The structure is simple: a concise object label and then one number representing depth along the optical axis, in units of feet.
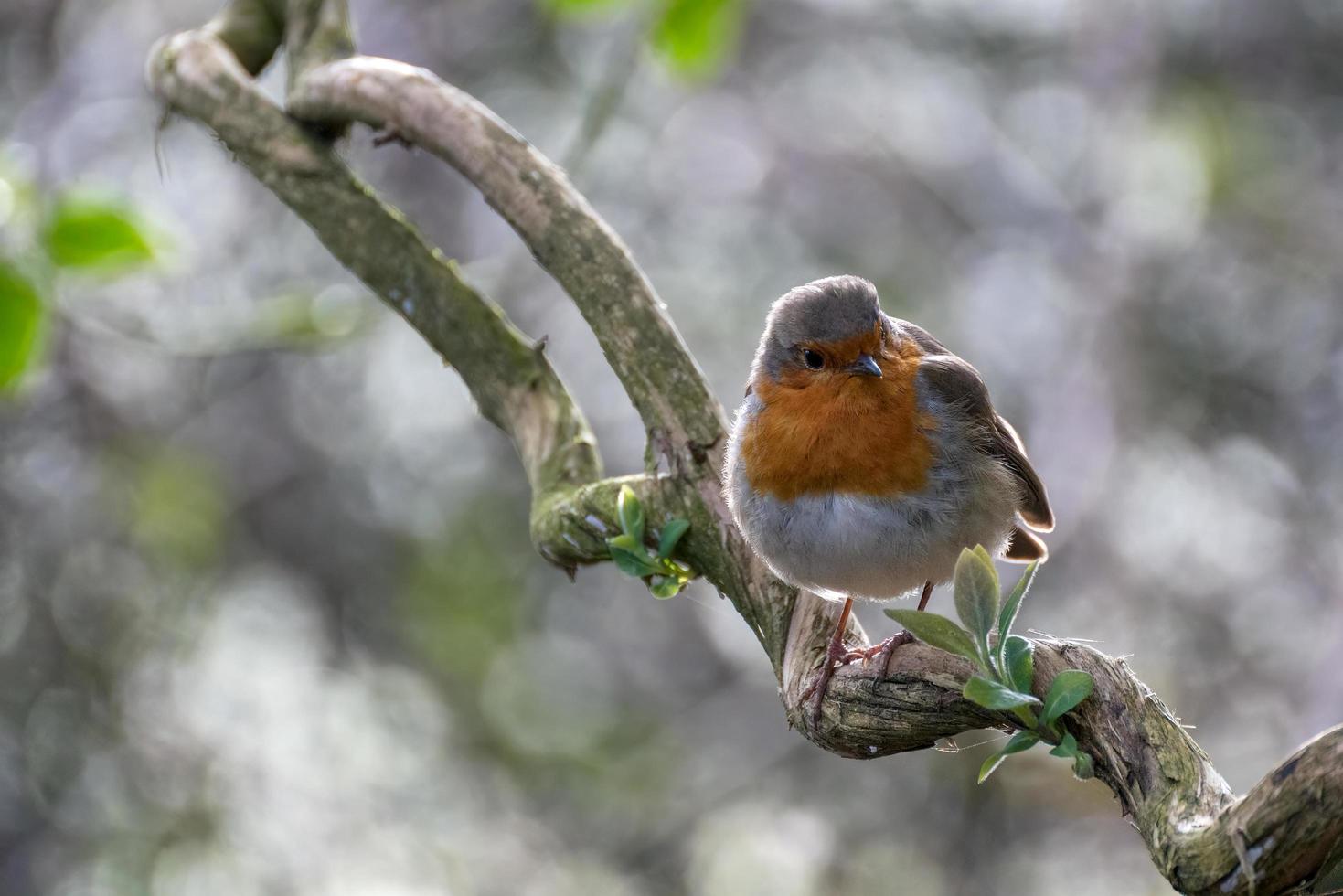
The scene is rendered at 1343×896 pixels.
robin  16.02
